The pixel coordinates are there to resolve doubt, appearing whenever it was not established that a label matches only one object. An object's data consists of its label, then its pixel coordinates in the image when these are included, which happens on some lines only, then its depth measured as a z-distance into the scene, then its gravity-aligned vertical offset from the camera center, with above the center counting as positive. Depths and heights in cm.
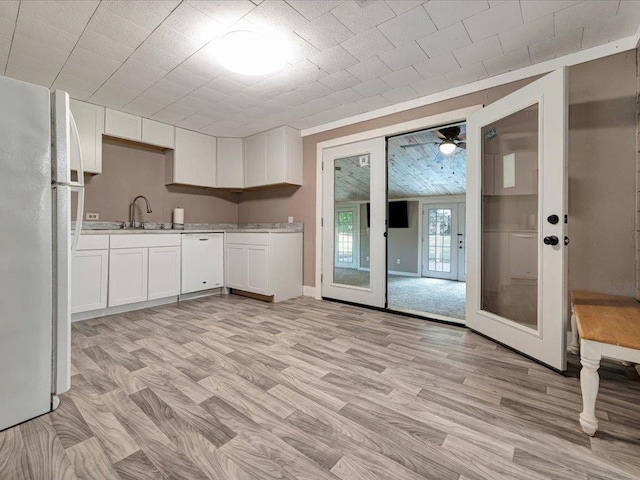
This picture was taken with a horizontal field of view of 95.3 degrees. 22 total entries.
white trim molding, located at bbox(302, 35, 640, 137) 212 +143
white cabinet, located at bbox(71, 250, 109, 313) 288 -41
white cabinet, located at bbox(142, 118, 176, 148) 370 +138
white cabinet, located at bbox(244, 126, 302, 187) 402 +117
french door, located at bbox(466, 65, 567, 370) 194 +15
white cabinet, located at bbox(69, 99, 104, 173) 315 +119
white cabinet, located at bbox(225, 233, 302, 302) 377 -33
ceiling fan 375 +135
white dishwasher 378 -31
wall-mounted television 740 +64
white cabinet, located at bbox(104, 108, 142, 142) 339 +137
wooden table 129 -48
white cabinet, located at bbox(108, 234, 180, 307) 315 -33
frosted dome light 206 +141
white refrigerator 131 -5
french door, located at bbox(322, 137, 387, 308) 344 +21
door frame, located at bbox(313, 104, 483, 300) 288 +121
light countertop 323 +17
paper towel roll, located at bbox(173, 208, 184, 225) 421 +34
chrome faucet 386 +34
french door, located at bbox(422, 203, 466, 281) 654 -6
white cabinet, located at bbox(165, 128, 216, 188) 405 +113
